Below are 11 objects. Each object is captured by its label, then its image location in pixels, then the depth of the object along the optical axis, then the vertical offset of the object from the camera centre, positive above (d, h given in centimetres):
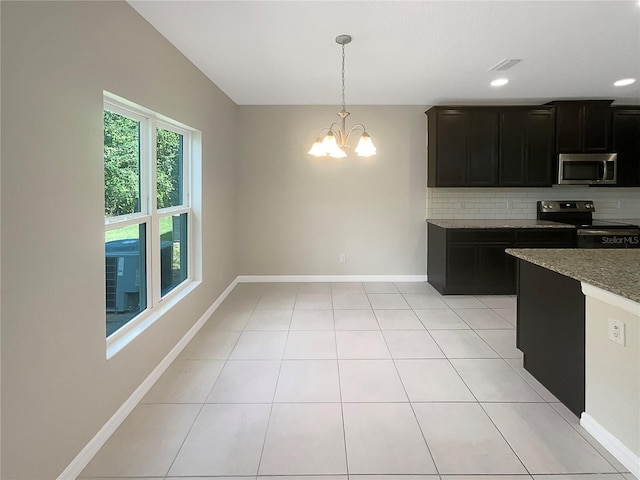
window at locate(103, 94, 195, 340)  234 +16
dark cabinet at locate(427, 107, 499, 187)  493 +115
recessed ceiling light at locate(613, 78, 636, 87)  409 +168
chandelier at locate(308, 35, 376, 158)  288 +69
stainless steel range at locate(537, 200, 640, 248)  470 +0
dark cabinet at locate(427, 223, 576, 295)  465 -25
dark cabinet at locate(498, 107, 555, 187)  493 +114
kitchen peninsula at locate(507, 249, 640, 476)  178 -55
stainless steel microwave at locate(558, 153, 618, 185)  494 +87
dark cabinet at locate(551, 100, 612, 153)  492 +141
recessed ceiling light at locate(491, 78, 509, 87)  403 +165
